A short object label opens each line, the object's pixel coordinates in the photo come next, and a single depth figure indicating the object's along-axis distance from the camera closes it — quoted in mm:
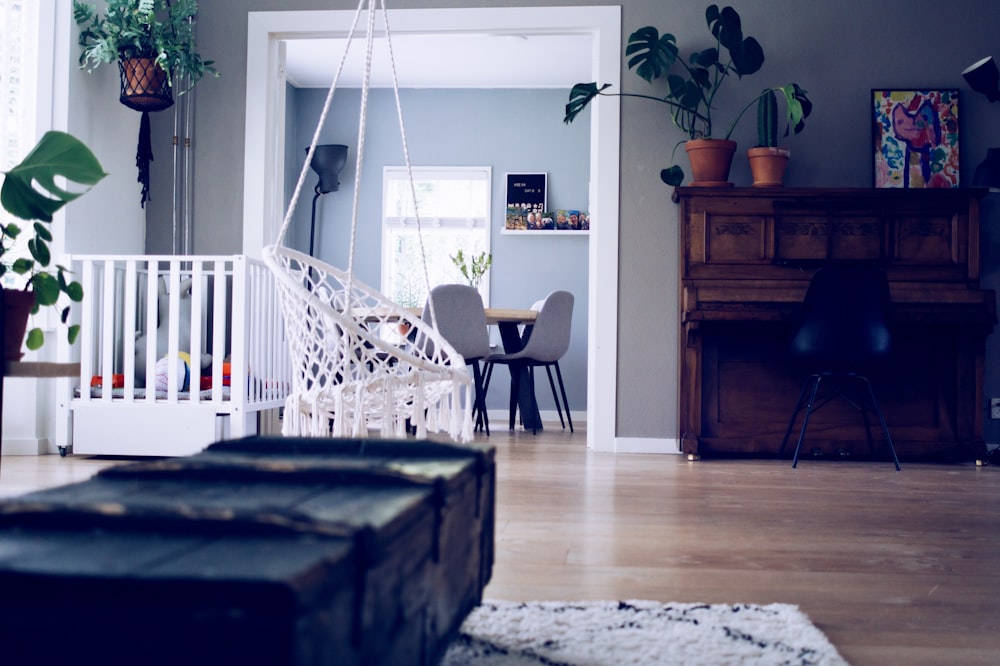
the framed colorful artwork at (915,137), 4367
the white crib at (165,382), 3803
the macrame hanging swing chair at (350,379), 2457
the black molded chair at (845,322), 3779
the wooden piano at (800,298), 4113
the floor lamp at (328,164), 7098
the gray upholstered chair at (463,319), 5039
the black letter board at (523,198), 7168
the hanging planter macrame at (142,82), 4133
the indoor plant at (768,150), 4199
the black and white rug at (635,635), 1248
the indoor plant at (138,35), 4051
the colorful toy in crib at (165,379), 3918
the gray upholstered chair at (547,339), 5562
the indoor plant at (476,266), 6480
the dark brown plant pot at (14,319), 1551
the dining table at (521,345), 5566
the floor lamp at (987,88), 4070
